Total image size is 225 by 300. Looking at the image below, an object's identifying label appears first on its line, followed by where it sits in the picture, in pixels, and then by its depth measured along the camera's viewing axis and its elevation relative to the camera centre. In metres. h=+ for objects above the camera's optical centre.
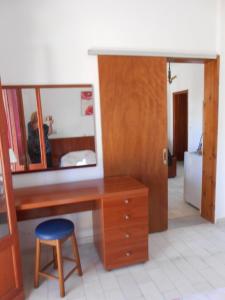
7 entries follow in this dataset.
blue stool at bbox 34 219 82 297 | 1.93 -0.98
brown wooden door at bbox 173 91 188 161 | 6.19 -0.40
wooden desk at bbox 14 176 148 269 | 2.06 -0.86
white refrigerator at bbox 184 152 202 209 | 3.50 -1.04
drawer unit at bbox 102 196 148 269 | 2.11 -1.05
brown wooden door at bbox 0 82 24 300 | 1.72 -0.85
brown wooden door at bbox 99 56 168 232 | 2.54 -0.08
